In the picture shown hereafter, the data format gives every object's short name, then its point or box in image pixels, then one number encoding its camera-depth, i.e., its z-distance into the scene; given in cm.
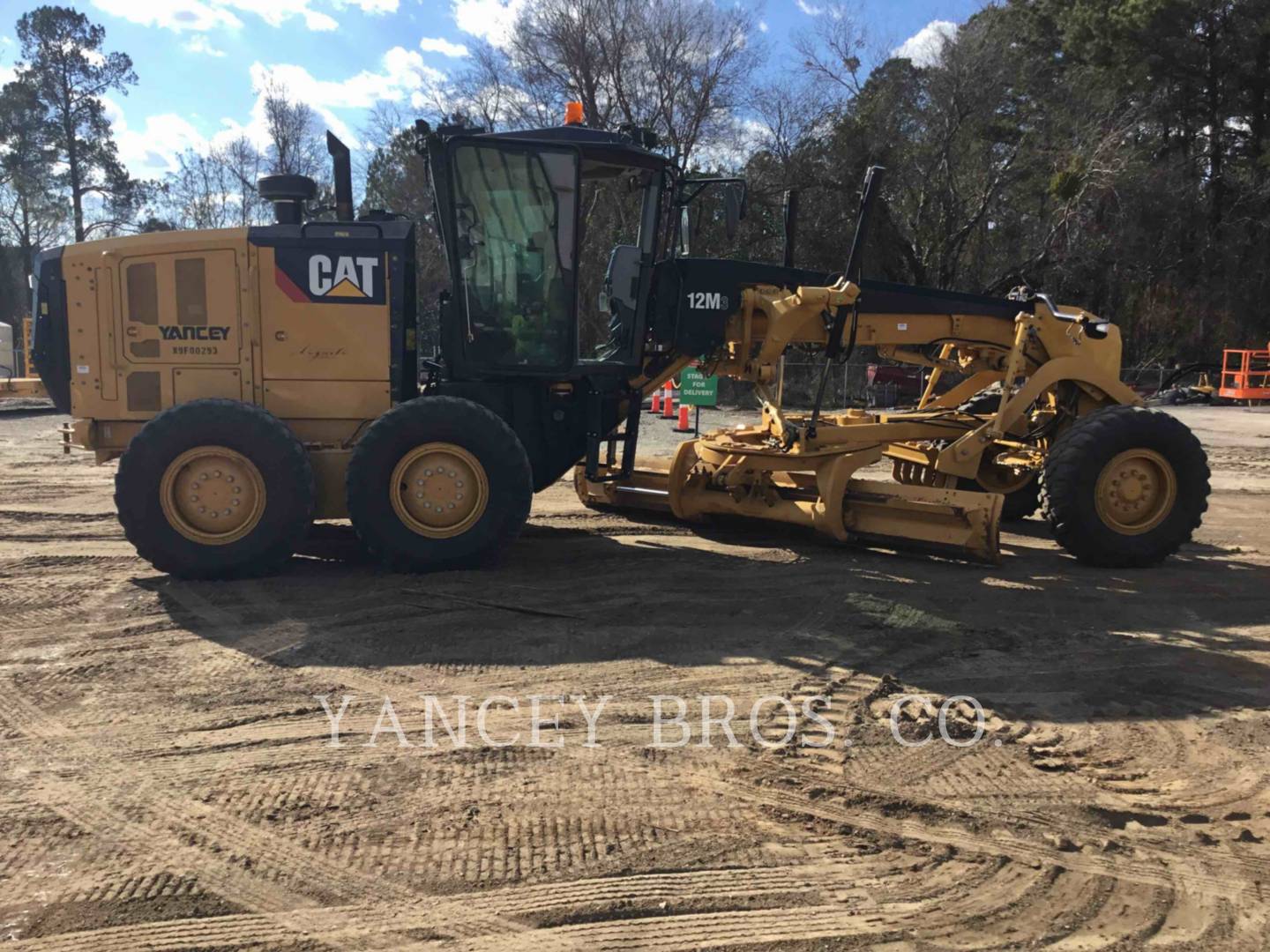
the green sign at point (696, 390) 1419
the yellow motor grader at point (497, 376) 622
